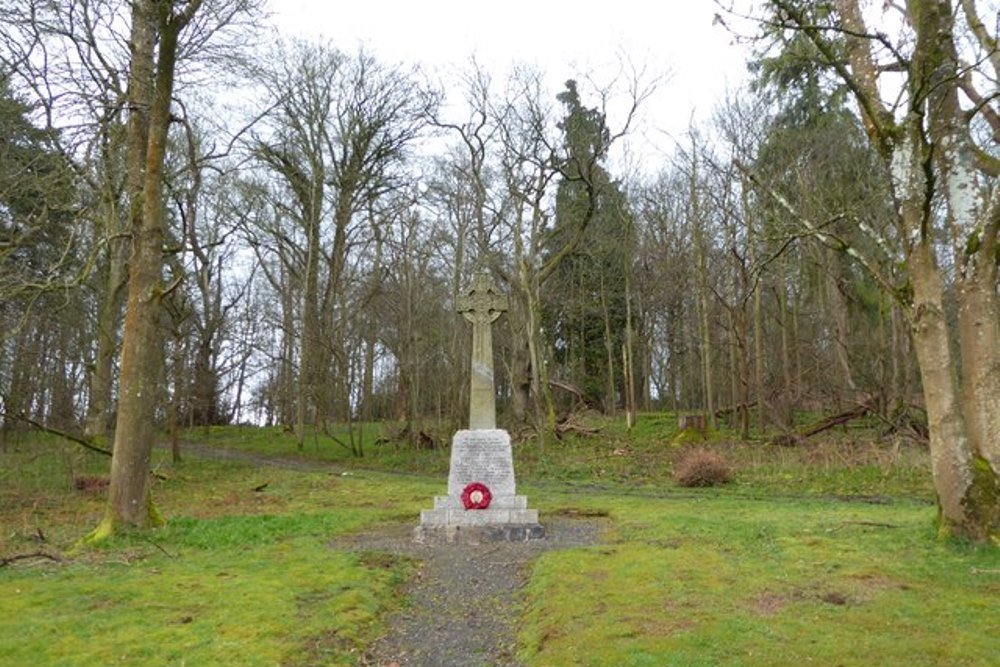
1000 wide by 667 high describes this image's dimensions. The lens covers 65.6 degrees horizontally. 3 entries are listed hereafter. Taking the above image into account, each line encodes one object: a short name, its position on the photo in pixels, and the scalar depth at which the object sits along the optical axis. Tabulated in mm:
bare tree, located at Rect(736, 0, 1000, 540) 8453
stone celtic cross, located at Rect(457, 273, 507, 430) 12500
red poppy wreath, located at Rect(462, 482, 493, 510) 11719
